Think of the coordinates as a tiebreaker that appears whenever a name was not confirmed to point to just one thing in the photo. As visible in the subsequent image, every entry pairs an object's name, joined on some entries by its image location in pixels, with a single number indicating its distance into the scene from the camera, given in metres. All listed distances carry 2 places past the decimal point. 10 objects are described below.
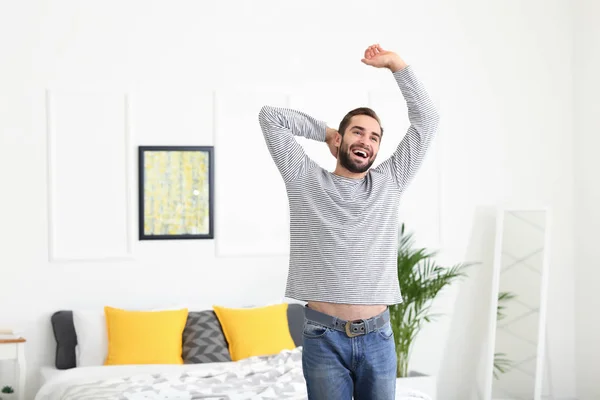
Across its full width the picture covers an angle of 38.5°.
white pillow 5.02
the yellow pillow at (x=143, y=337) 4.94
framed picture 5.48
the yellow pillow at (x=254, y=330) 5.08
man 2.60
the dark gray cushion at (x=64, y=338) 5.08
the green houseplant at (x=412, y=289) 5.62
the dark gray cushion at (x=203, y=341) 5.02
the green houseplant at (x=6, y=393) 5.06
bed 3.91
